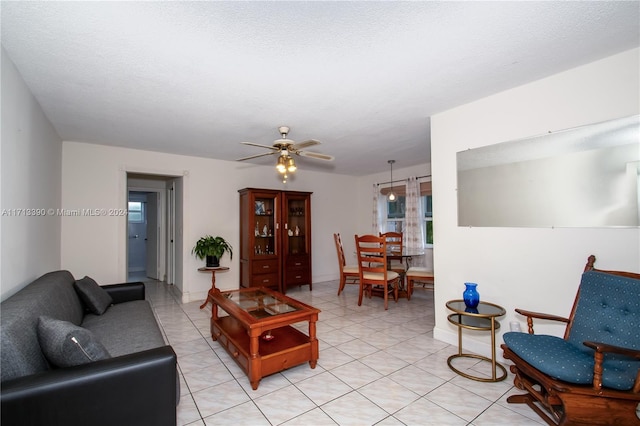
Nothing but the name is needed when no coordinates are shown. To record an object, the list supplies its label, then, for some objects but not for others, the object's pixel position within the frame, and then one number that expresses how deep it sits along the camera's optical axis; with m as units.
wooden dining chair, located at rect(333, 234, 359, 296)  4.55
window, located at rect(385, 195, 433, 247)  5.43
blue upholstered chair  1.49
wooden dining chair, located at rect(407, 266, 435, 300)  4.30
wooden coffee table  2.12
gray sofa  1.14
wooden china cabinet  4.68
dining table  4.52
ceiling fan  2.86
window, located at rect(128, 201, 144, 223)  7.42
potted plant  4.34
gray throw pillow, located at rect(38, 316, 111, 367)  1.35
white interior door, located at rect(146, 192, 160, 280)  6.28
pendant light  5.09
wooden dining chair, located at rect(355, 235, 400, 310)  4.02
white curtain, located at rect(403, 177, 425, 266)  5.35
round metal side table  2.17
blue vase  2.31
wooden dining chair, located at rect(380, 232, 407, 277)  4.71
